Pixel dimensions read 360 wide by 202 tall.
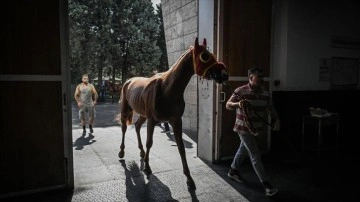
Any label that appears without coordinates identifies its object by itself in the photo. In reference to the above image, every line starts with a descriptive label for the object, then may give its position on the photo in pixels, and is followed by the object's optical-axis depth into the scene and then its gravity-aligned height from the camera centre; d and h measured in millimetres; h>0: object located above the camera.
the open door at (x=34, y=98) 3572 -189
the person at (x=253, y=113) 3920 -399
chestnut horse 3918 -74
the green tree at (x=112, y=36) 21078 +3867
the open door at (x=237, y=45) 5219 +812
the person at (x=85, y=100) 8320 -459
